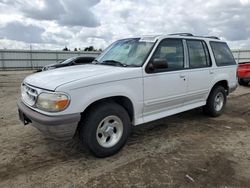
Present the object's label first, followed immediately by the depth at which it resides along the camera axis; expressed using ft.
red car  31.03
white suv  8.92
